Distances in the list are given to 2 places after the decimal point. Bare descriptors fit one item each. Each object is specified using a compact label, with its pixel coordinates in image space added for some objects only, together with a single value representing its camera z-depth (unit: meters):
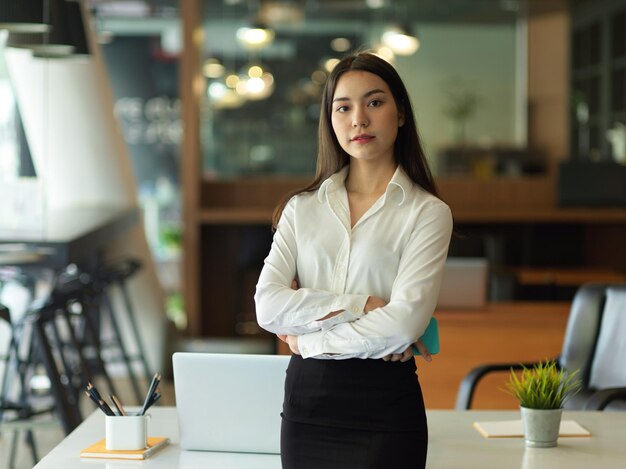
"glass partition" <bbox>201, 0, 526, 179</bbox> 10.08
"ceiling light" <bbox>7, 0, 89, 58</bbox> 4.50
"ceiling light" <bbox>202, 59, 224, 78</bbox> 10.09
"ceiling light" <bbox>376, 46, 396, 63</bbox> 10.63
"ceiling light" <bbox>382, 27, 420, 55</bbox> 10.35
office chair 3.78
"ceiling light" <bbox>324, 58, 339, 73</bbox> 10.51
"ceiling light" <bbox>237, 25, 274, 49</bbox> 9.80
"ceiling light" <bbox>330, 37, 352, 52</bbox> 10.59
